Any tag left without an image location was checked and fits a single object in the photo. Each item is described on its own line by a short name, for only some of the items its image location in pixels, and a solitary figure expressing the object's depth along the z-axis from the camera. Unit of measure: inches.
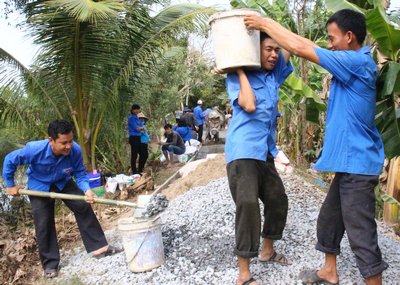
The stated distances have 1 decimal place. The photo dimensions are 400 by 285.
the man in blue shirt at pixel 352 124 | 98.8
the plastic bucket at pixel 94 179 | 325.7
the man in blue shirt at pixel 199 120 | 652.1
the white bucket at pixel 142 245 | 141.6
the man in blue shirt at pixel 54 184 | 156.4
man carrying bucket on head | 110.8
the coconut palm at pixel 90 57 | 277.6
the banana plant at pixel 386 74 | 111.1
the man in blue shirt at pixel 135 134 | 387.5
